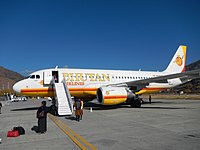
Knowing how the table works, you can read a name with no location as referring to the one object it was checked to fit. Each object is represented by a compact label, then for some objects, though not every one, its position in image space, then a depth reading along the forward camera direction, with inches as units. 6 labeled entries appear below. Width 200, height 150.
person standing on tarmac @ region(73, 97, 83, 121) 449.4
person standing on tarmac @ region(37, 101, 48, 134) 331.6
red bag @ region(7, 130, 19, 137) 307.6
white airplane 674.2
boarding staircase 538.4
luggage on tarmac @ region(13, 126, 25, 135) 320.7
